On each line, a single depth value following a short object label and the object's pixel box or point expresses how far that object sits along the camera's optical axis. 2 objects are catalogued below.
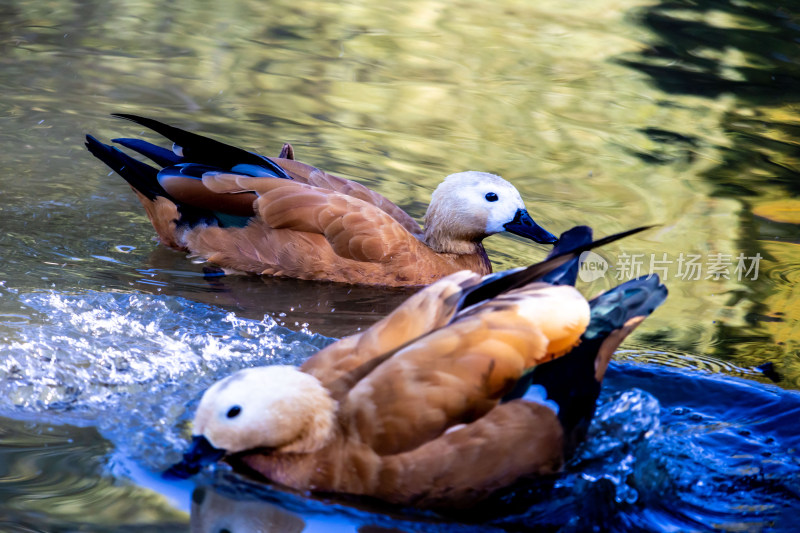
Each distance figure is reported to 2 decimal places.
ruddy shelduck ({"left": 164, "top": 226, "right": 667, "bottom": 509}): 6.93
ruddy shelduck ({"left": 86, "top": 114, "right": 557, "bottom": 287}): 11.58
